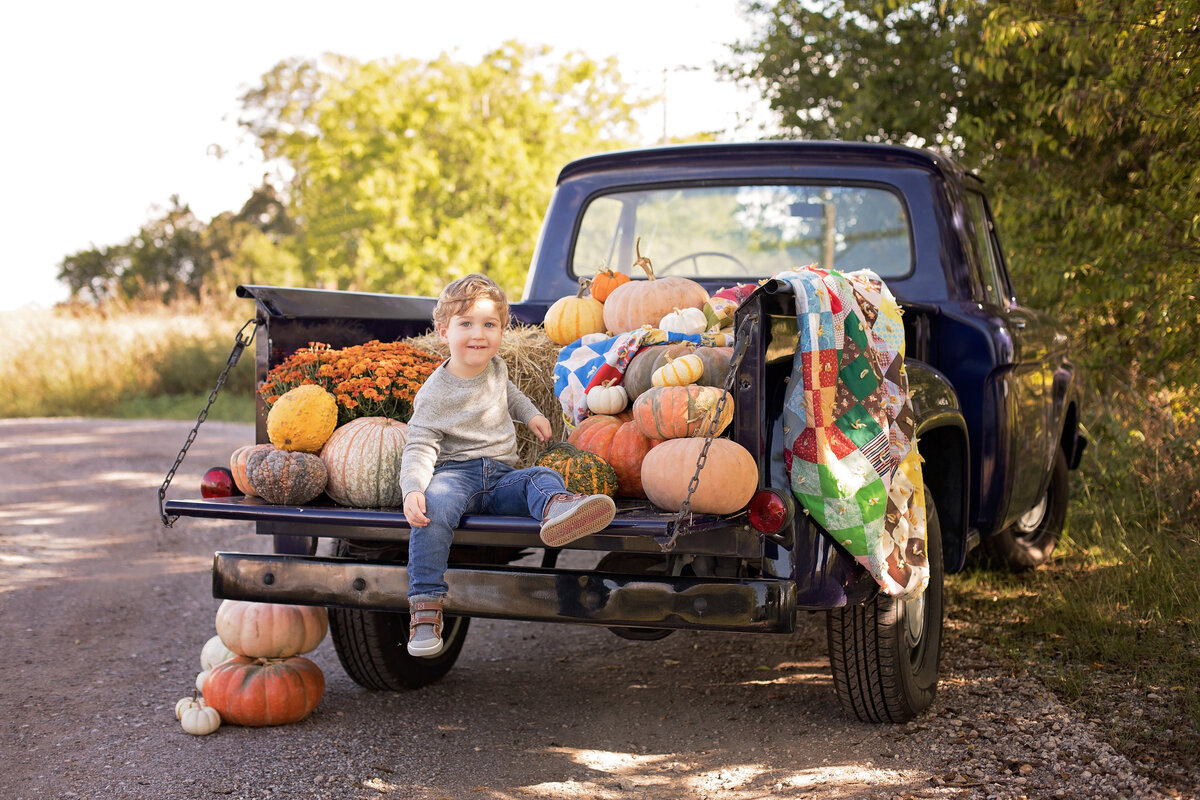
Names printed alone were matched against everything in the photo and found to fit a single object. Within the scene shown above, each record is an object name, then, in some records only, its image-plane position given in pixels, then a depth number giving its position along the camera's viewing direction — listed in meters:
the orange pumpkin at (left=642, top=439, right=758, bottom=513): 2.88
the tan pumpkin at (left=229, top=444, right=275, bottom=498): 3.50
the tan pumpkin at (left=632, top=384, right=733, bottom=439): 3.14
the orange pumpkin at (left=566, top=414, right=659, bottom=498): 3.42
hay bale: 4.11
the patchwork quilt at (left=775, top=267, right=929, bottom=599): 3.10
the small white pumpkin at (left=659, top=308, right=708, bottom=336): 3.80
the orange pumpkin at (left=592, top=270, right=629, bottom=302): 4.45
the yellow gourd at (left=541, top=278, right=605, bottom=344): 4.25
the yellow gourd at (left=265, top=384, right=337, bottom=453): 3.52
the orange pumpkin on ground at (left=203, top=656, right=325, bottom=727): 3.89
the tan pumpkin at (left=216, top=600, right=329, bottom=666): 4.00
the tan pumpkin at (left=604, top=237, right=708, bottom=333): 4.05
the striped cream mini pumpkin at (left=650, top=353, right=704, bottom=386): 3.33
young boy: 3.15
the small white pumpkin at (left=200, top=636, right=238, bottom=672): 4.24
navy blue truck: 3.06
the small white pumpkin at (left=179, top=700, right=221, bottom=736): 3.84
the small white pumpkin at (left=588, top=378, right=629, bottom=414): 3.62
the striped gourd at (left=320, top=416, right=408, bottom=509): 3.45
